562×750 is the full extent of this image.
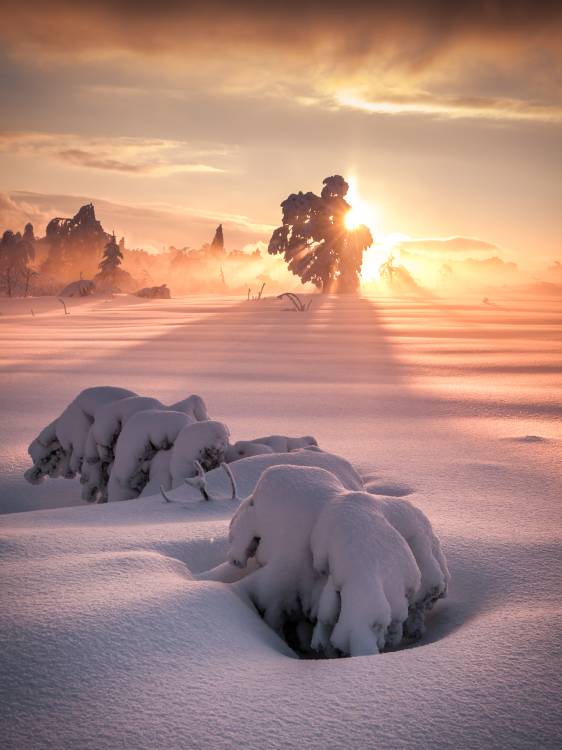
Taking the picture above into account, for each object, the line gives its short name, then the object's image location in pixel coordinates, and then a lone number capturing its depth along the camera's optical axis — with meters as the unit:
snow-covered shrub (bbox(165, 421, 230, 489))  3.34
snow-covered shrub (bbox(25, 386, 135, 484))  3.88
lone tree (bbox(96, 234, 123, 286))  47.72
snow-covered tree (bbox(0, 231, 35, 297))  46.56
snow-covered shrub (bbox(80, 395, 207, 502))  3.74
